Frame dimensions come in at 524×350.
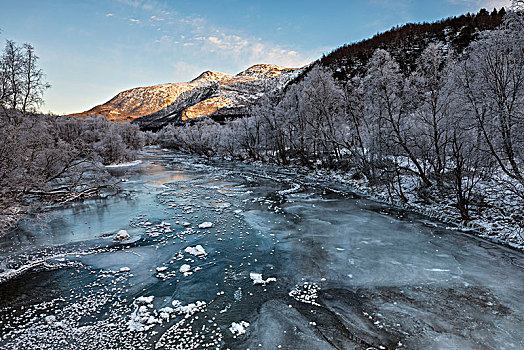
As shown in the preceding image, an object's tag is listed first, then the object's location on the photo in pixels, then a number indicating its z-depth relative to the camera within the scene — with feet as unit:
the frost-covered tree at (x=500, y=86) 36.06
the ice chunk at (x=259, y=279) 27.02
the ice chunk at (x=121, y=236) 39.37
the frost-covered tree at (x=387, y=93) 55.52
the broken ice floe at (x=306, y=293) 23.77
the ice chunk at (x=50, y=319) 21.20
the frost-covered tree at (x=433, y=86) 46.21
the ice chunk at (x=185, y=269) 29.14
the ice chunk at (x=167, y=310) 22.30
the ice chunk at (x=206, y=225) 44.39
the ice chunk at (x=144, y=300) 23.68
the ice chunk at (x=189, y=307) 22.38
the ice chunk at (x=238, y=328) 19.95
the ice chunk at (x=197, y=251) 33.86
